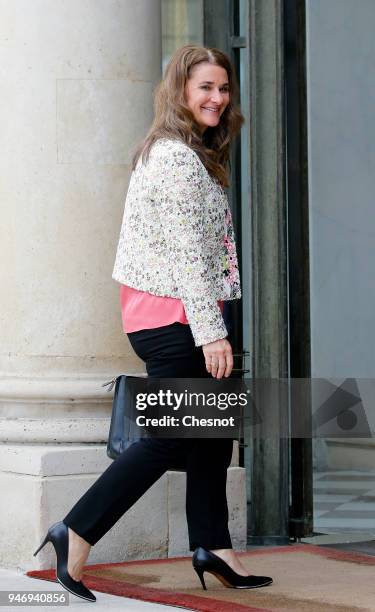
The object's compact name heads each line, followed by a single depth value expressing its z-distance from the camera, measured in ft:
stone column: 25.93
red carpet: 21.21
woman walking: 21.52
